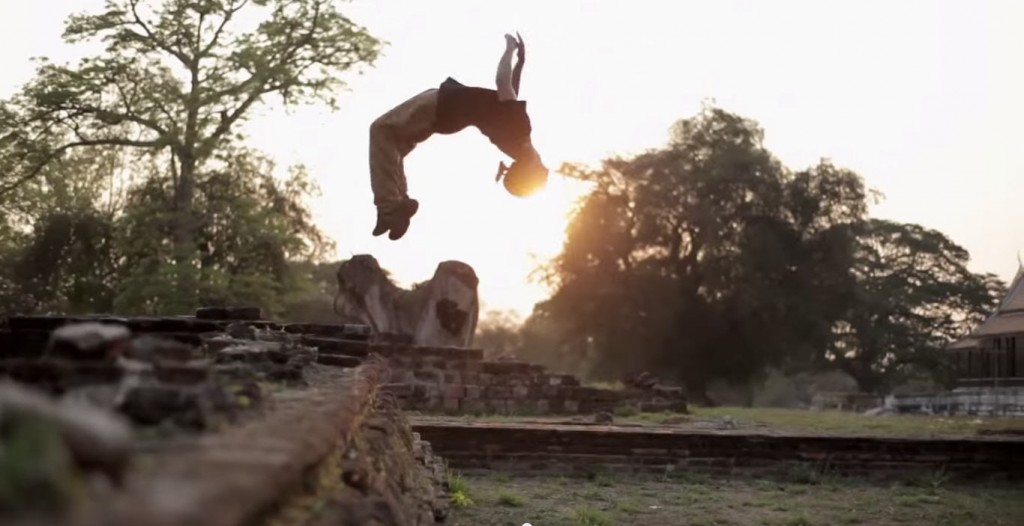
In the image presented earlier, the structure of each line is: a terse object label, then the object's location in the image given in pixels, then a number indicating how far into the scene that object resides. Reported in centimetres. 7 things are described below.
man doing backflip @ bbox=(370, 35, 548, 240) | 687
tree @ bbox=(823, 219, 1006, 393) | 3825
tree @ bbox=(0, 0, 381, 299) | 2275
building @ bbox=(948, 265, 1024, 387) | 3178
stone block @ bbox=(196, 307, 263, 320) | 614
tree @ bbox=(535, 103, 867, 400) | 3133
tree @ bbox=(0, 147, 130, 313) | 2494
